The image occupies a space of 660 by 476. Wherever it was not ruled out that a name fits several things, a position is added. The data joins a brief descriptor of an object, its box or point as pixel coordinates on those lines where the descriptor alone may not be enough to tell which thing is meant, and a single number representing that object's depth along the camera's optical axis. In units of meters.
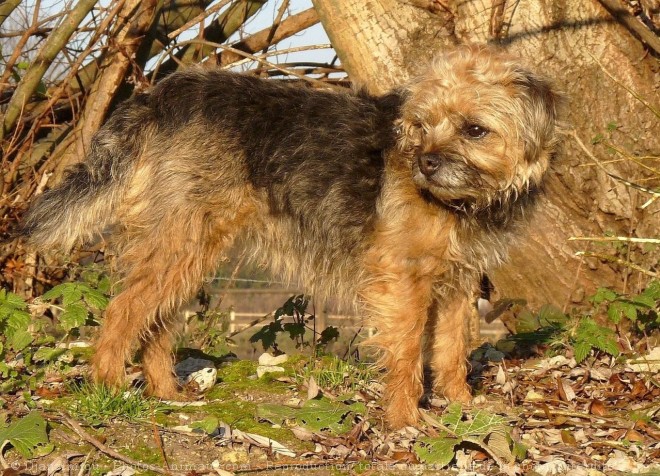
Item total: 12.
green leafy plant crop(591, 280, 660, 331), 5.61
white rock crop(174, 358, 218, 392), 5.16
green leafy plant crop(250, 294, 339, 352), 6.00
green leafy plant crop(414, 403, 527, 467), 3.99
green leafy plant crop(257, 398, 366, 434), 4.27
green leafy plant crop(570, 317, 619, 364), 5.43
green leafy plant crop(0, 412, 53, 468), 3.81
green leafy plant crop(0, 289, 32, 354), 4.57
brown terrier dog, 4.47
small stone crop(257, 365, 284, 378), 5.40
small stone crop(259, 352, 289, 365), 5.64
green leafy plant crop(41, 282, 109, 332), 4.61
